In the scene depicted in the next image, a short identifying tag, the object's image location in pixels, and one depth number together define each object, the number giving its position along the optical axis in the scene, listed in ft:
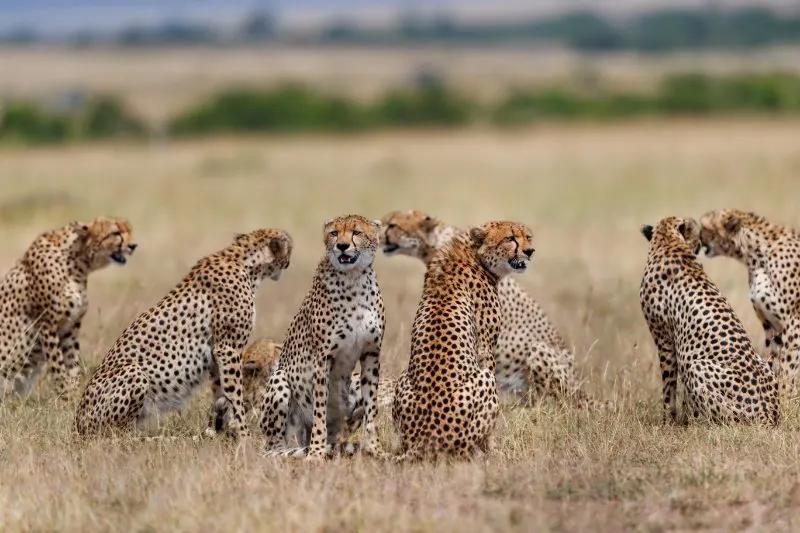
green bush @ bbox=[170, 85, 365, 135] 226.58
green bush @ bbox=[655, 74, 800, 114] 222.48
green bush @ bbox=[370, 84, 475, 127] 232.53
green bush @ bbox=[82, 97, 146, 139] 212.43
